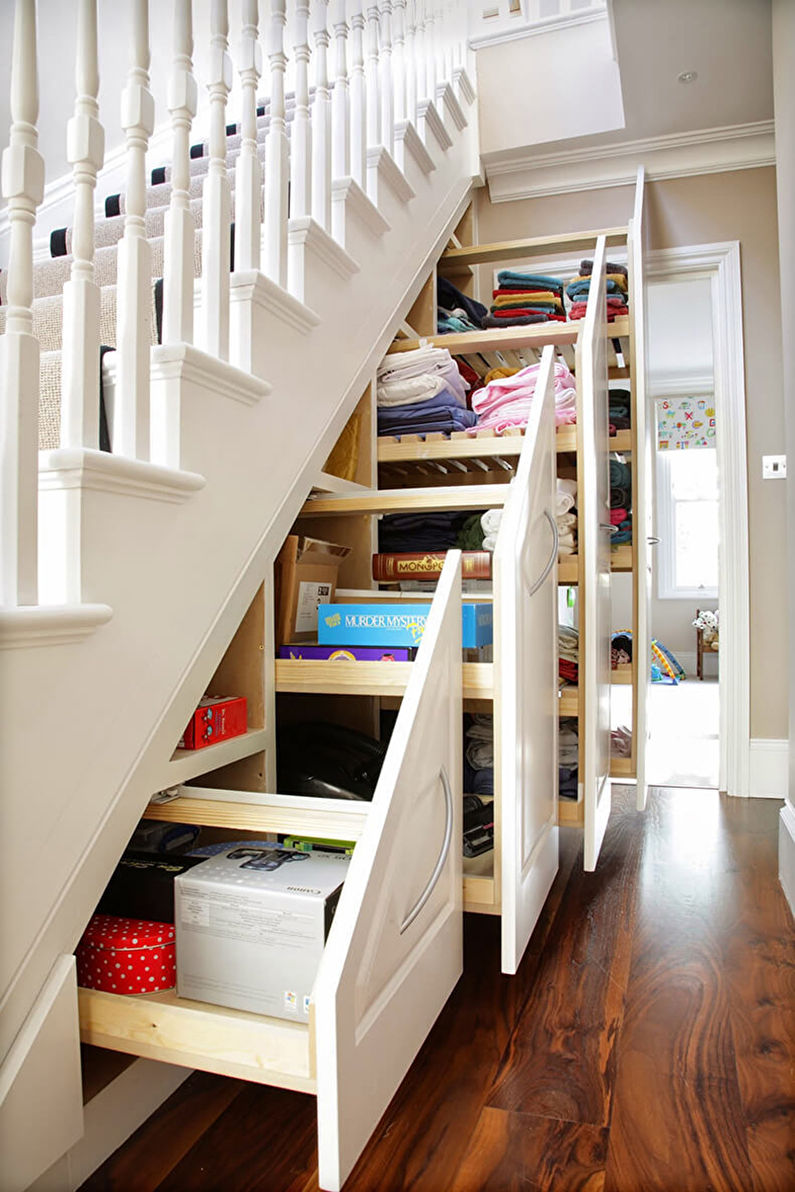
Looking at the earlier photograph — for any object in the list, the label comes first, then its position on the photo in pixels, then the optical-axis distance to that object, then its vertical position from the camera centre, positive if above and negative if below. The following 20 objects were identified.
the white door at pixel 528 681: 1.25 -0.13
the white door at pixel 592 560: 1.70 +0.09
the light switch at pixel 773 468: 2.81 +0.46
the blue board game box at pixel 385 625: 1.39 -0.04
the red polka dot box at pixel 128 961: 1.03 -0.45
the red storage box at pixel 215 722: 1.24 -0.18
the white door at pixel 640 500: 2.24 +0.30
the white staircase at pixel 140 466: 0.87 +0.19
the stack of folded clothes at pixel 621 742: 2.57 -0.45
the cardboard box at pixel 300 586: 1.53 +0.04
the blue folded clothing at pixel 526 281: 2.45 +0.97
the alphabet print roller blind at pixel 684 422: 6.96 +1.55
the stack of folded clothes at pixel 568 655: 1.99 -0.13
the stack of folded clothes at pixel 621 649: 2.66 -0.16
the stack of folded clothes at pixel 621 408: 2.43 +0.58
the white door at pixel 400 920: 0.80 -0.37
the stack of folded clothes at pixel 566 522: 1.81 +0.18
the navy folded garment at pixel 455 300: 2.57 +0.97
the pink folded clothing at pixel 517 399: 1.92 +0.50
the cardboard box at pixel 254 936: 0.96 -0.40
